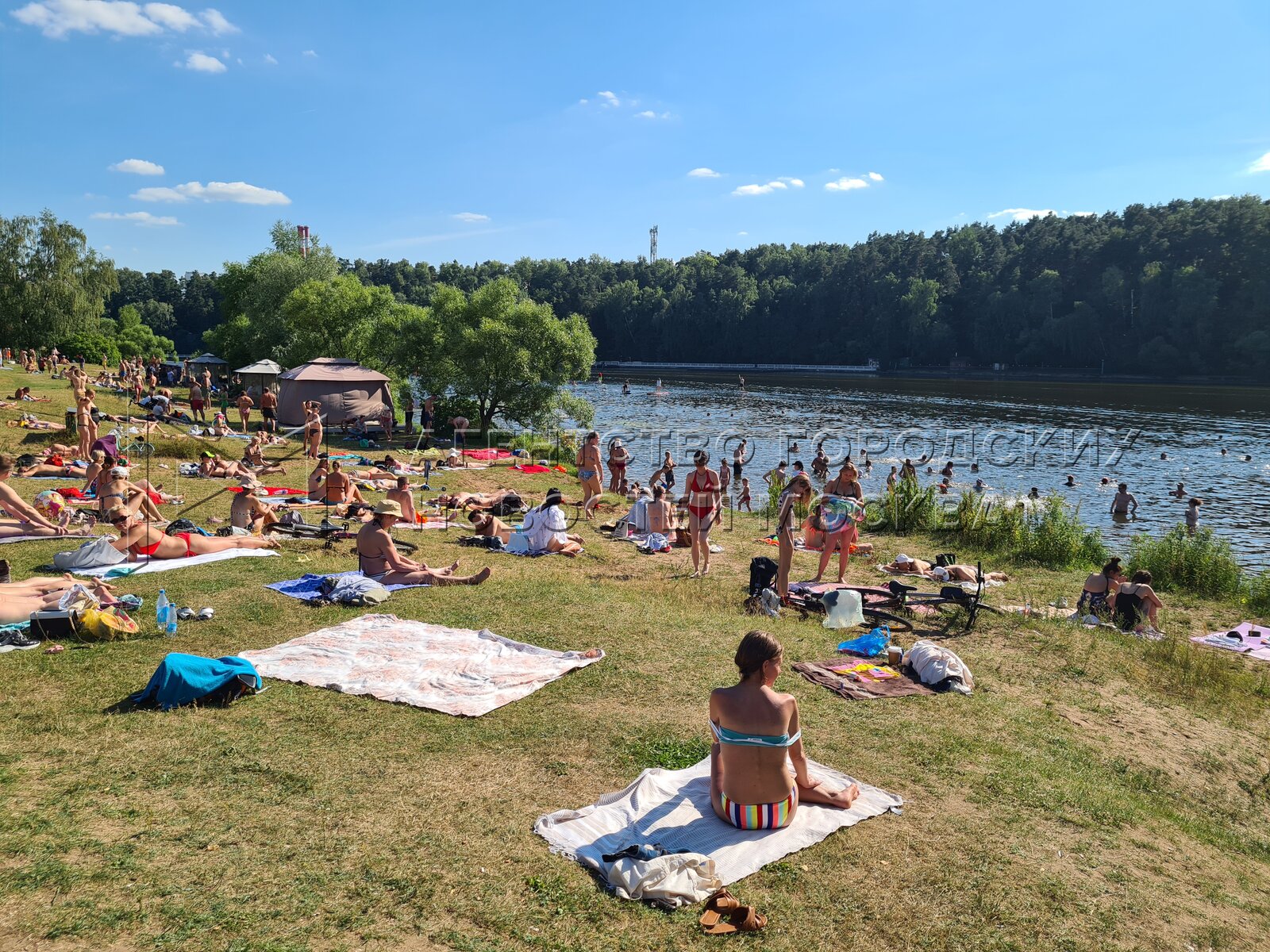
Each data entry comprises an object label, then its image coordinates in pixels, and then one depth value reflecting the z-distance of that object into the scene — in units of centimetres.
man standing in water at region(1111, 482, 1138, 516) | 2244
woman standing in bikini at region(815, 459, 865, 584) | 1130
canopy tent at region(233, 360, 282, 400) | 3303
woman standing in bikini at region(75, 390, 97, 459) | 1706
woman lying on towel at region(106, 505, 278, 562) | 988
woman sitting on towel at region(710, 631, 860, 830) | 459
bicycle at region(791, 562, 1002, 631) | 983
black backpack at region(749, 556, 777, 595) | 1016
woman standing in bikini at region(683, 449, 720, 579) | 1123
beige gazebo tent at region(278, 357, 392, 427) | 2698
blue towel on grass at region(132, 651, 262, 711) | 597
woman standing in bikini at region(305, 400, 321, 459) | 2108
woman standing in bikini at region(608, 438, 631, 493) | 2102
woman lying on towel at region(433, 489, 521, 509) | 1564
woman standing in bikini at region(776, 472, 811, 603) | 1002
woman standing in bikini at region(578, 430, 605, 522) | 1692
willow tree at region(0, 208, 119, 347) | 4844
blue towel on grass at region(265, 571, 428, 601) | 904
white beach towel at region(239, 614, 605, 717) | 650
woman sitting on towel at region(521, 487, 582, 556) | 1241
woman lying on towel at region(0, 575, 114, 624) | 740
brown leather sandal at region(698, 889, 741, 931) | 391
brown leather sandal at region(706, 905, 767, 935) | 387
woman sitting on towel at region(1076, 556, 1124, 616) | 1072
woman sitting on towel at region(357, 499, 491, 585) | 970
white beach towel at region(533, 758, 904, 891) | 444
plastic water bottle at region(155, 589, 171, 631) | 751
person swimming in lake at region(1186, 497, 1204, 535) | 2003
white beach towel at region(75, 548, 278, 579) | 934
